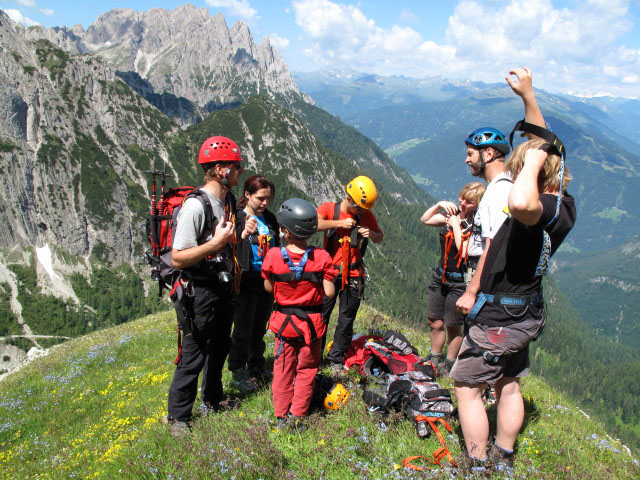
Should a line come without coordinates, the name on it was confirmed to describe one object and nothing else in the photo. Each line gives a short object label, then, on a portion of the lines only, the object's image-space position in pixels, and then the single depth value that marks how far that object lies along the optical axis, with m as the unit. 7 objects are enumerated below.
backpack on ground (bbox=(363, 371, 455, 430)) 5.88
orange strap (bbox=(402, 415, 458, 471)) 4.70
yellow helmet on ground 6.48
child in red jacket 5.79
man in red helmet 5.40
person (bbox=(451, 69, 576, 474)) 3.91
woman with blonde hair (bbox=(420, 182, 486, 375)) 7.33
